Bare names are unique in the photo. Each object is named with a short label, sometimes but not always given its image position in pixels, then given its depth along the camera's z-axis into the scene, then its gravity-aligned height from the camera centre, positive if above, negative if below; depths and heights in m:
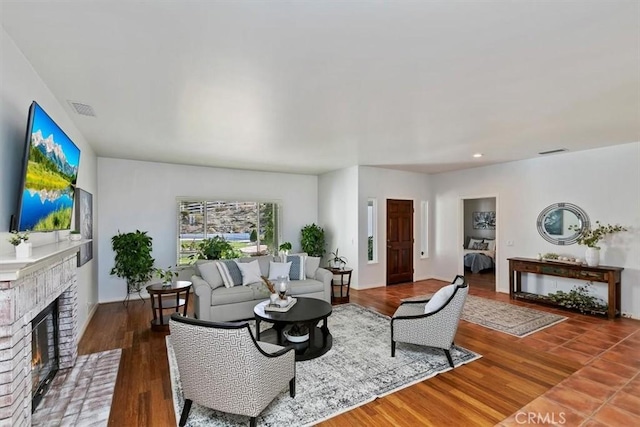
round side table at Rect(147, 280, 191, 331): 4.20 -1.07
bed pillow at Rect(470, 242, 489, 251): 9.14 -0.86
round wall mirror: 5.26 -0.09
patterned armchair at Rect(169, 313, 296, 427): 2.02 -1.01
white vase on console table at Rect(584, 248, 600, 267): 4.89 -0.63
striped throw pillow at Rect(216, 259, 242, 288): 4.63 -0.84
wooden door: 7.02 -0.54
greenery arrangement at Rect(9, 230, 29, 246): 1.68 -0.11
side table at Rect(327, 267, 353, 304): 5.60 -1.45
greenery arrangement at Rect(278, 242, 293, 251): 7.17 -0.67
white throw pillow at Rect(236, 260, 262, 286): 4.73 -0.84
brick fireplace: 1.61 -0.62
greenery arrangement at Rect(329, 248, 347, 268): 6.52 -0.93
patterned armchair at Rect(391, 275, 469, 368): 3.09 -1.08
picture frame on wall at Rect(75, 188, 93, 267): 3.78 -0.02
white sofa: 4.25 -1.10
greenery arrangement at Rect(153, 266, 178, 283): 4.39 -0.83
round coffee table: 3.23 -1.12
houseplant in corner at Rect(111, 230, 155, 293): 5.30 -0.65
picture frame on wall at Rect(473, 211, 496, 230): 9.38 -0.06
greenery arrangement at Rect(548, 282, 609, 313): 4.88 -1.35
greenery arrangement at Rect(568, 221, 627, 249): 4.85 -0.25
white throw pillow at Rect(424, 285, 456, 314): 3.21 -0.86
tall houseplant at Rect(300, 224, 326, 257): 7.20 -0.54
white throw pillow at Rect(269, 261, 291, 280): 4.98 -0.85
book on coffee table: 3.48 -1.02
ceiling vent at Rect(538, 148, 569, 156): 5.08 +1.14
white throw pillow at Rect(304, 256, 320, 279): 5.35 -0.85
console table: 4.66 -0.92
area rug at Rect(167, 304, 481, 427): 2.34 -1.50
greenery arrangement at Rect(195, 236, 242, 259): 6.18 -0.63
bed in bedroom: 8.54 -1.10
